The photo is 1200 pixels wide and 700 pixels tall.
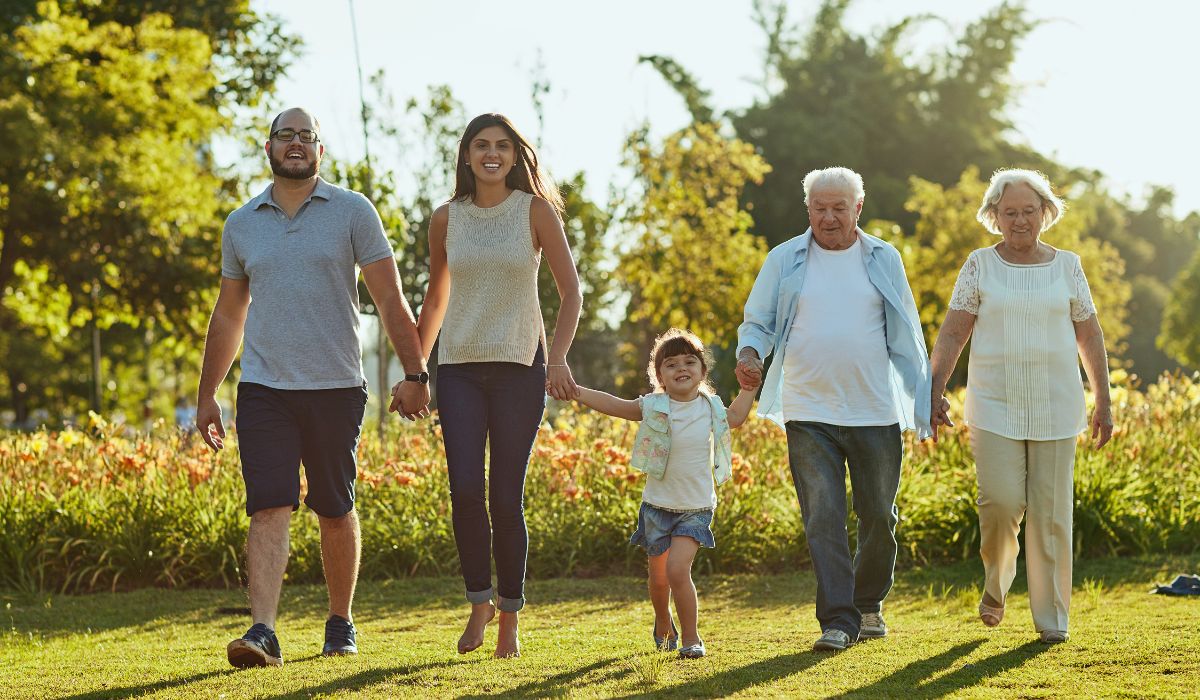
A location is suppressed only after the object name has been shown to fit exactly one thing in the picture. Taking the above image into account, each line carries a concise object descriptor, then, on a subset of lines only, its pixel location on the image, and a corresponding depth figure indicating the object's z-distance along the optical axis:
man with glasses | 9.12
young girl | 9.31
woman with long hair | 9.30
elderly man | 9.65
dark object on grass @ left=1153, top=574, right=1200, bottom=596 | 12.74
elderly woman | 9.73
